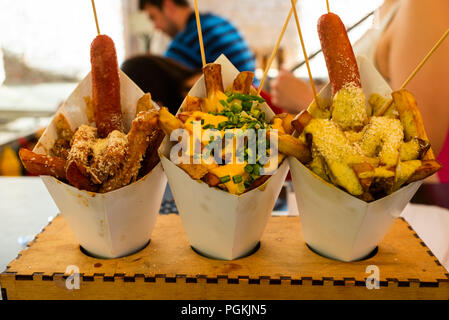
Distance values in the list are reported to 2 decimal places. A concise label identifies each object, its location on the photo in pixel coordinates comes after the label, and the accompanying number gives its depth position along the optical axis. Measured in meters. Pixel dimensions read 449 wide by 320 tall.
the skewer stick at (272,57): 0.88
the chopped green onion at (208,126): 0.81
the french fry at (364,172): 0.76
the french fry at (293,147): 0.81
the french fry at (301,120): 0.84
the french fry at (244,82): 0.92
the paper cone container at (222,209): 0.83
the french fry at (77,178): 0.80
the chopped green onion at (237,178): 0.79
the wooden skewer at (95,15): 0.85
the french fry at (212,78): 0.89
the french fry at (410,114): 0.85
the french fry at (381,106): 0.92
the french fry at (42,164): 0.84
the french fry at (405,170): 0.80
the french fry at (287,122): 0.89
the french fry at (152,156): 0.90
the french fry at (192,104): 0.89
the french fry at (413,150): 0.82
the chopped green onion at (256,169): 0.81
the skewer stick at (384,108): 0.91
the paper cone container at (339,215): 0.83
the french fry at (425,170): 0.80
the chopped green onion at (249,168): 0.80
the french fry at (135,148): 0.82
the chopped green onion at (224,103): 0.87
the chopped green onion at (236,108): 0.85
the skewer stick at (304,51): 0.83
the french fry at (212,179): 0.79
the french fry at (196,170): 0.79
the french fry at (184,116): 0.83
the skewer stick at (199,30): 0.85
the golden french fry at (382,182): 0.77
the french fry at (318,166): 0.84
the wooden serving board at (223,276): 0.85
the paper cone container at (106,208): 0.87
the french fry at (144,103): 0.98
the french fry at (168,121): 0.79
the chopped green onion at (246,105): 0.88
